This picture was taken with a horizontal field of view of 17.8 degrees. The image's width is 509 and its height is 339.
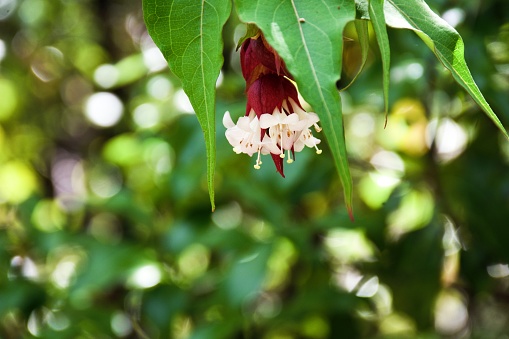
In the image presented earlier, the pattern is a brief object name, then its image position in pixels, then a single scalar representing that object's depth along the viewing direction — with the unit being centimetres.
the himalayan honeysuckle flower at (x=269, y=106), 59
